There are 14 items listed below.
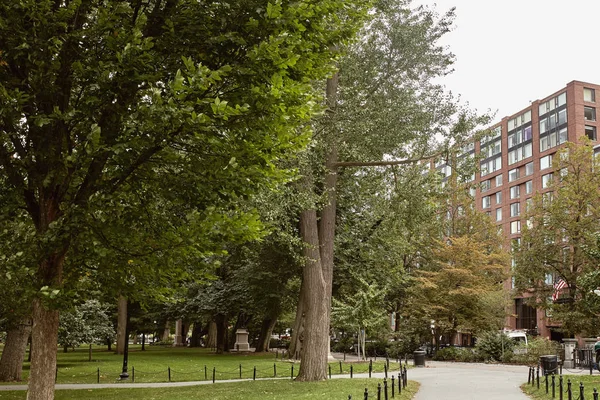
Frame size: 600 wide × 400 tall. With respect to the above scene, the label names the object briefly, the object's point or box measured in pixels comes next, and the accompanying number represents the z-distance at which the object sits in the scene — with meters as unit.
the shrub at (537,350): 34.12
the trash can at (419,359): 33.44
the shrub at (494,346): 39.06
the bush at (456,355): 41.00
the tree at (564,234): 39.81
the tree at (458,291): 43.19
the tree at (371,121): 18.50
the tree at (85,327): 30.76
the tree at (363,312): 34.66
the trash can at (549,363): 23.75
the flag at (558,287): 40.19
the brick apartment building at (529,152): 68.44
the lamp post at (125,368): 22.70
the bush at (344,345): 51.20
